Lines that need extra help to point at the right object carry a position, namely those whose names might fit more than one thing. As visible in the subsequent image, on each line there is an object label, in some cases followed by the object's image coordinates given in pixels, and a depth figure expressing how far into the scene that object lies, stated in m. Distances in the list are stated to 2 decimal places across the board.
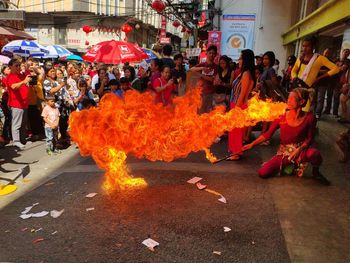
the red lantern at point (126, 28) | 18.58
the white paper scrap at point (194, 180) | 4.92
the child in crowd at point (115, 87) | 7.40
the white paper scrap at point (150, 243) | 3.22
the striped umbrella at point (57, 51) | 15.24
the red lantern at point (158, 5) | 14.80
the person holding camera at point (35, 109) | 8.28
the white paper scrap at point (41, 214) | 3.94
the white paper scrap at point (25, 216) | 3.92
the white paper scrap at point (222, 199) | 4.30
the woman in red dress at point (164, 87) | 7.03
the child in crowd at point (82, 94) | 7.82
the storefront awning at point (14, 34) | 8.95
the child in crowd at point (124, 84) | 7.34
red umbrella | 8.38
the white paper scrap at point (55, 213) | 3.92
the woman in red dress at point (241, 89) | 5.76
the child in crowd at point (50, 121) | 6.90
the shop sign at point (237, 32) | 12.82
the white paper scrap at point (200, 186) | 4.69
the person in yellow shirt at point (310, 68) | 5.56
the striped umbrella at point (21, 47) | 12.63
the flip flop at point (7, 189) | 4.84
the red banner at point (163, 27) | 30.36
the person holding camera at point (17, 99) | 7.09
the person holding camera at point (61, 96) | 7.34
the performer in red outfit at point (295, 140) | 4.74
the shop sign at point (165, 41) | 26.91
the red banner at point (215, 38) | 15.09
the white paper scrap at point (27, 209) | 4.06
